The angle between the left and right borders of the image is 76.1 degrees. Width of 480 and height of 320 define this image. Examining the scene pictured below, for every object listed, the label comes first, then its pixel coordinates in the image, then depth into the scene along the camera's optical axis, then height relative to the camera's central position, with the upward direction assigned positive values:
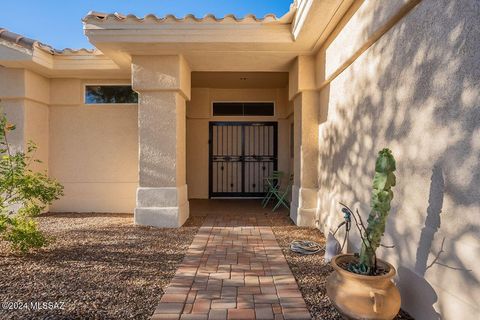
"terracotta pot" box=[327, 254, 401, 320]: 2.12 -0.98
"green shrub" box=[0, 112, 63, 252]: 3.66 -0.51
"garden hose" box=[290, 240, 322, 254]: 4.01 -1.20
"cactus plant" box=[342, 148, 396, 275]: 2.26 -0.38
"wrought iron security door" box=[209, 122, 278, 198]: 8.67 +0.01
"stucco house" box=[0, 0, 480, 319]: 2.06 +0.62
